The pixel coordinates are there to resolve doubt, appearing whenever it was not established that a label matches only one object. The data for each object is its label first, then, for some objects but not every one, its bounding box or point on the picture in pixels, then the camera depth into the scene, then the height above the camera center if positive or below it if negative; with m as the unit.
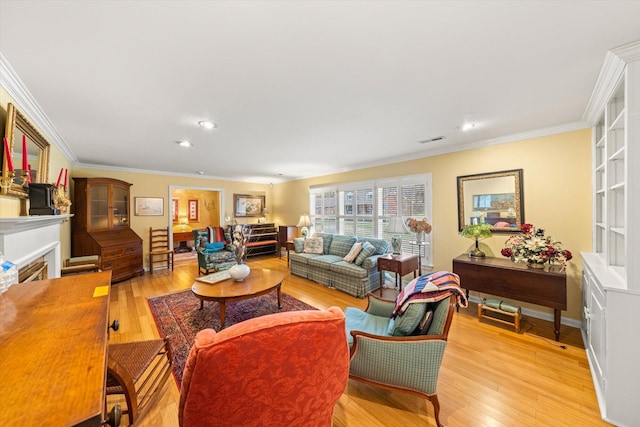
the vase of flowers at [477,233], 3.19 -0.25
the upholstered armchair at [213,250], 5.07 -0.81
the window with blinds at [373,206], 4.13 +0.16
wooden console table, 2.53 -0.78
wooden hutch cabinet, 4.31 -0.27
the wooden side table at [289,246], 5.69 -0.77
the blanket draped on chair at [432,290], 1.66 -0.55
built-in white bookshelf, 1.56 -0.41
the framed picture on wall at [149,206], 5.48 +0.17
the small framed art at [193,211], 8.55 +0.09
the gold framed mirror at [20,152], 1.66 +0.53
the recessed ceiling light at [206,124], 2.61 +0.99
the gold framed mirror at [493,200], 3.18 +0.20
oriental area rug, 2.60 -1.35
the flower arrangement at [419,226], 3.65 -0.18
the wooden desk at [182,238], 7.62 -0.79
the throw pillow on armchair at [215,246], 5.35 -0.75
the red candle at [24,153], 1.92 +0.48
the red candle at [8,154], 1.60 +0.40
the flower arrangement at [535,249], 2.66 -0.40
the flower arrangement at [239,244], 3.32 -0.43
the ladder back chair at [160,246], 5.55 -0.78
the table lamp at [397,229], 3.68 -0.24
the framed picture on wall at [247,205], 7.08 +0.27
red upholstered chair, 0.85 -0.60
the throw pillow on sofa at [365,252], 4.05 -0.66
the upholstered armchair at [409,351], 1.60 -0.95
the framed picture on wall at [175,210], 8.22 +0.12
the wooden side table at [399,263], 3.55 -0.76
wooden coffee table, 2.77 -0.94
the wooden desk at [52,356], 0.54 -0.44
